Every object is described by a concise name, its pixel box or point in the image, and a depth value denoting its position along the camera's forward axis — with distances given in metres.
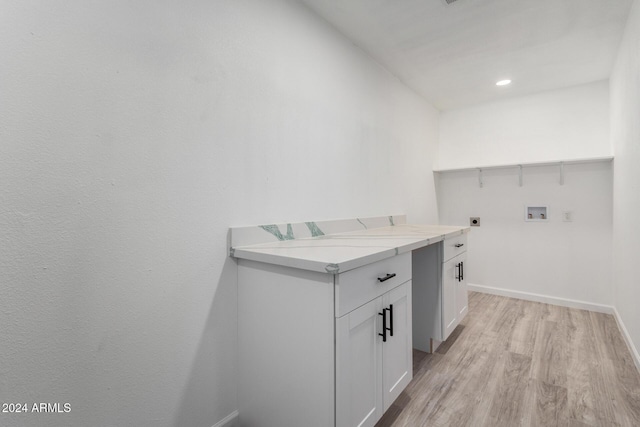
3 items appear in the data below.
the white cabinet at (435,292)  1.98
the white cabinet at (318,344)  1.02
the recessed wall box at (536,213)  3.04
